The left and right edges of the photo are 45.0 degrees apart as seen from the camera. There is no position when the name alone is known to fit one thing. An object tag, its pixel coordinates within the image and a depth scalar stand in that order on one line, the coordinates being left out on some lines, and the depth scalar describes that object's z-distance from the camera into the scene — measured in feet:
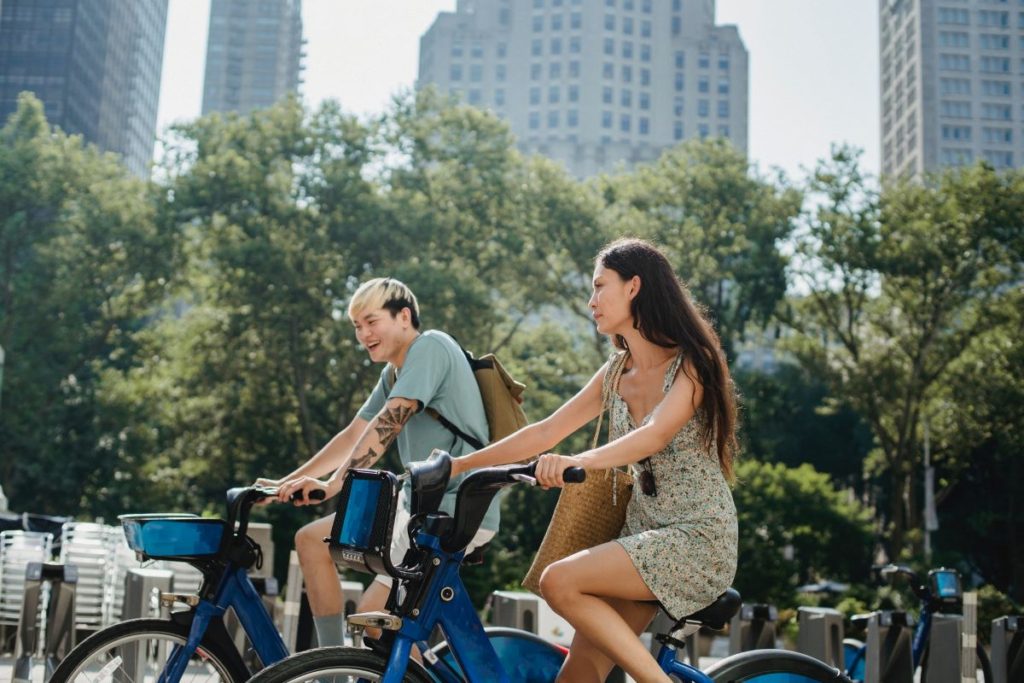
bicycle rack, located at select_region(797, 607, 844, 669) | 22.81
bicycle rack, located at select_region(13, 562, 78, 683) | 20.88
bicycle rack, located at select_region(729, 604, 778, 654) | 25.80
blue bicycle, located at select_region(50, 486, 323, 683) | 12.99
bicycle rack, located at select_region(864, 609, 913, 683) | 22.39
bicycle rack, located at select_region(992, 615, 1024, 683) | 23.20
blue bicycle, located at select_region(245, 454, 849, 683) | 9.91
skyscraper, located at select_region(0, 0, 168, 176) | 161.84
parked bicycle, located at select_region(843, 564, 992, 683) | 23.36
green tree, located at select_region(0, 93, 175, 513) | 97.96
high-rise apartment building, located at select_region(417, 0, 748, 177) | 364.17
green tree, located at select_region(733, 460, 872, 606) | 90.89
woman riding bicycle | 10.93
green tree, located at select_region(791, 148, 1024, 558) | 94.73
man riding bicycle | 14.42
